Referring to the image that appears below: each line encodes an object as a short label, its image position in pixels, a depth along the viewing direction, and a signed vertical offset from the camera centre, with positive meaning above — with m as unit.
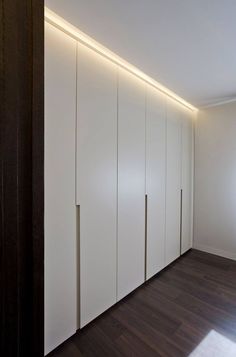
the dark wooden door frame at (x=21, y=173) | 0.49 +0.00
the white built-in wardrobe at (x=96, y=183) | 1.39 -0.08
